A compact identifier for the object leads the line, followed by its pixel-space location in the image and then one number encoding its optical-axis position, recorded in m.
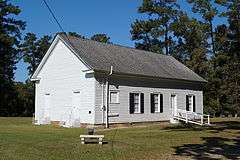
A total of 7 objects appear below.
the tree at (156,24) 57.88
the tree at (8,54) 53.41
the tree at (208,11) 49.34
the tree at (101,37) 76.22
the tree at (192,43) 49.68
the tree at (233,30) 45.78
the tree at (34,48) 70.25
